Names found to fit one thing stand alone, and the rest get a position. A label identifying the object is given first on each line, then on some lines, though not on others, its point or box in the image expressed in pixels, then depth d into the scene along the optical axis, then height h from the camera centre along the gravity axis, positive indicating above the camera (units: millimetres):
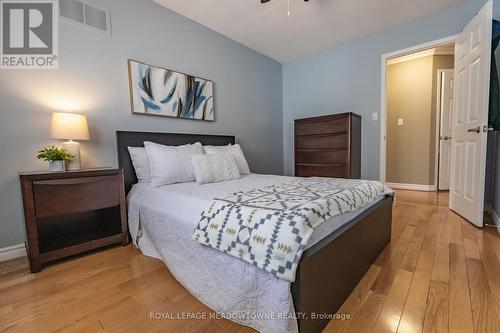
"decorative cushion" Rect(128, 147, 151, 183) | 2156 -129
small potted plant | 1722 -34
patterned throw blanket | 884 -332
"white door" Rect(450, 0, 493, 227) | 2109 +292
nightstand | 1550 -448
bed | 910 -590
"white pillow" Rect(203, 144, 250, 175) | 2540 -36
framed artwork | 2342 +660
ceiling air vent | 1937 +1232
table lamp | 1762 +175
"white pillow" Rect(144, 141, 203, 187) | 2006 -131
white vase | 1750 -106
